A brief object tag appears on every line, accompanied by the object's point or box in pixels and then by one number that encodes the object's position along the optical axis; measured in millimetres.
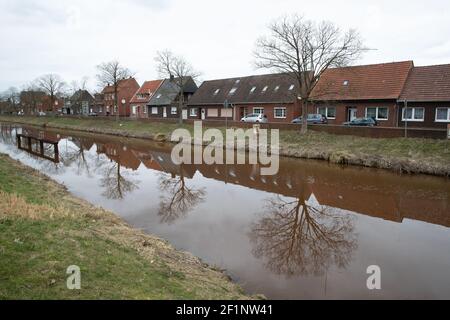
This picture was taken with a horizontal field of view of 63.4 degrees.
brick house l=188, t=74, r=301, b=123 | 33531
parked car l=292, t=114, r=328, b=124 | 29359
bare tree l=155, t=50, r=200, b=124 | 36081
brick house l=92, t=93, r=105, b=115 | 65356
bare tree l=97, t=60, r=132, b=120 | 44781
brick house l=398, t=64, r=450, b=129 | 24516
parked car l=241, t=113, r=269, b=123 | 32469
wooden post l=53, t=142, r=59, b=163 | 22519
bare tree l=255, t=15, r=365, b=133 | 22922
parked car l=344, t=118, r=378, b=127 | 26562
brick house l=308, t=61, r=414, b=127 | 26938
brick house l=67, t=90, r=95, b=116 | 73281
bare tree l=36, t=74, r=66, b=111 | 62938
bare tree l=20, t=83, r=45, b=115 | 74938
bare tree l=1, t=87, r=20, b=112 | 87688
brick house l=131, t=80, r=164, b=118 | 53059
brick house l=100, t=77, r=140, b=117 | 59000
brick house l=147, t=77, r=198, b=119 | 46781
